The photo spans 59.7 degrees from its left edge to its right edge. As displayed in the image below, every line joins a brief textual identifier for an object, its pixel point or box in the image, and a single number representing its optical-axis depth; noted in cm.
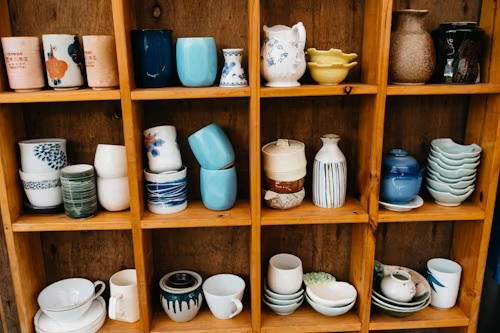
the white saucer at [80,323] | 142
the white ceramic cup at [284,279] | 148
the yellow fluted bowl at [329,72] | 132
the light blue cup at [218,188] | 138
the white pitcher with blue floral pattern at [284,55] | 129
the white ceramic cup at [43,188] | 137
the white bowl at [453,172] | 139
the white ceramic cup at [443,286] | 152
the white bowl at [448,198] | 141
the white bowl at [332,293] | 146
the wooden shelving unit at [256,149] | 132
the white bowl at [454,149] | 138
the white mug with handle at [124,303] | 146
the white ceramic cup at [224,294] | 147
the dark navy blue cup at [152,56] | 130
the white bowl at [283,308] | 148
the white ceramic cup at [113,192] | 139
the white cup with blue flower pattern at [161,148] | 138
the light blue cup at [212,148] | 134
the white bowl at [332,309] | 145
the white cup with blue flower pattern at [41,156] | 136
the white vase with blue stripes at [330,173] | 141
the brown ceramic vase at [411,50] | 133
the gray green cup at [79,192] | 134
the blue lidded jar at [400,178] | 139
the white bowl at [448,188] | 141
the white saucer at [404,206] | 139
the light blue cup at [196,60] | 129
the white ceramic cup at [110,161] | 138
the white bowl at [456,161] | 138
